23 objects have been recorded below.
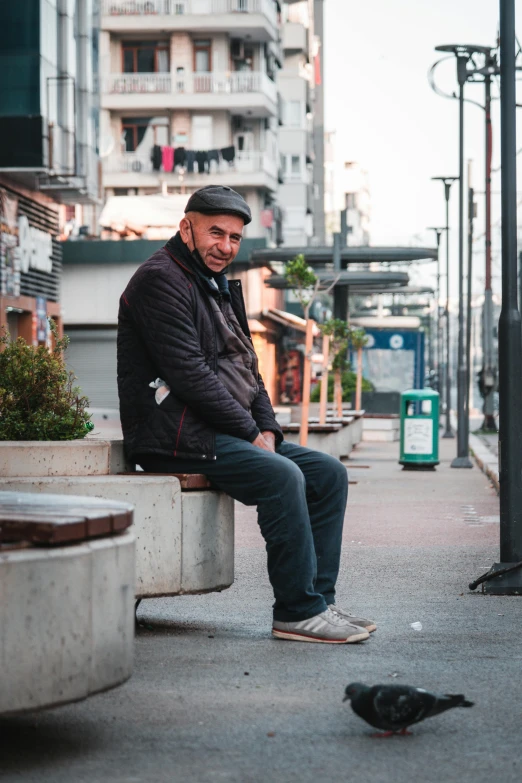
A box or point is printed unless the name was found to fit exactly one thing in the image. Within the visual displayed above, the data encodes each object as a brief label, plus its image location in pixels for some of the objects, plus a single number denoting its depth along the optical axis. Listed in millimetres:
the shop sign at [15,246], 31484
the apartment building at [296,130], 77500
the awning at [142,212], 51031
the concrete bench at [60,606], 4309
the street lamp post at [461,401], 26312
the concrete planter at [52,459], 6910
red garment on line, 60031
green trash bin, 24516
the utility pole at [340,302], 44844
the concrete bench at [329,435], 22680
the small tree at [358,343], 34312
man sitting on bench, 6535
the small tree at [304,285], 21219
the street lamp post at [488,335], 38312
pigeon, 4492
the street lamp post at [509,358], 8820
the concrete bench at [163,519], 6609
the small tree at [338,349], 29344
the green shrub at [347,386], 37906
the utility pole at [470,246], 29912
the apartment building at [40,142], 31359
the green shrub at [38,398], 7340
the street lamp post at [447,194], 43875
